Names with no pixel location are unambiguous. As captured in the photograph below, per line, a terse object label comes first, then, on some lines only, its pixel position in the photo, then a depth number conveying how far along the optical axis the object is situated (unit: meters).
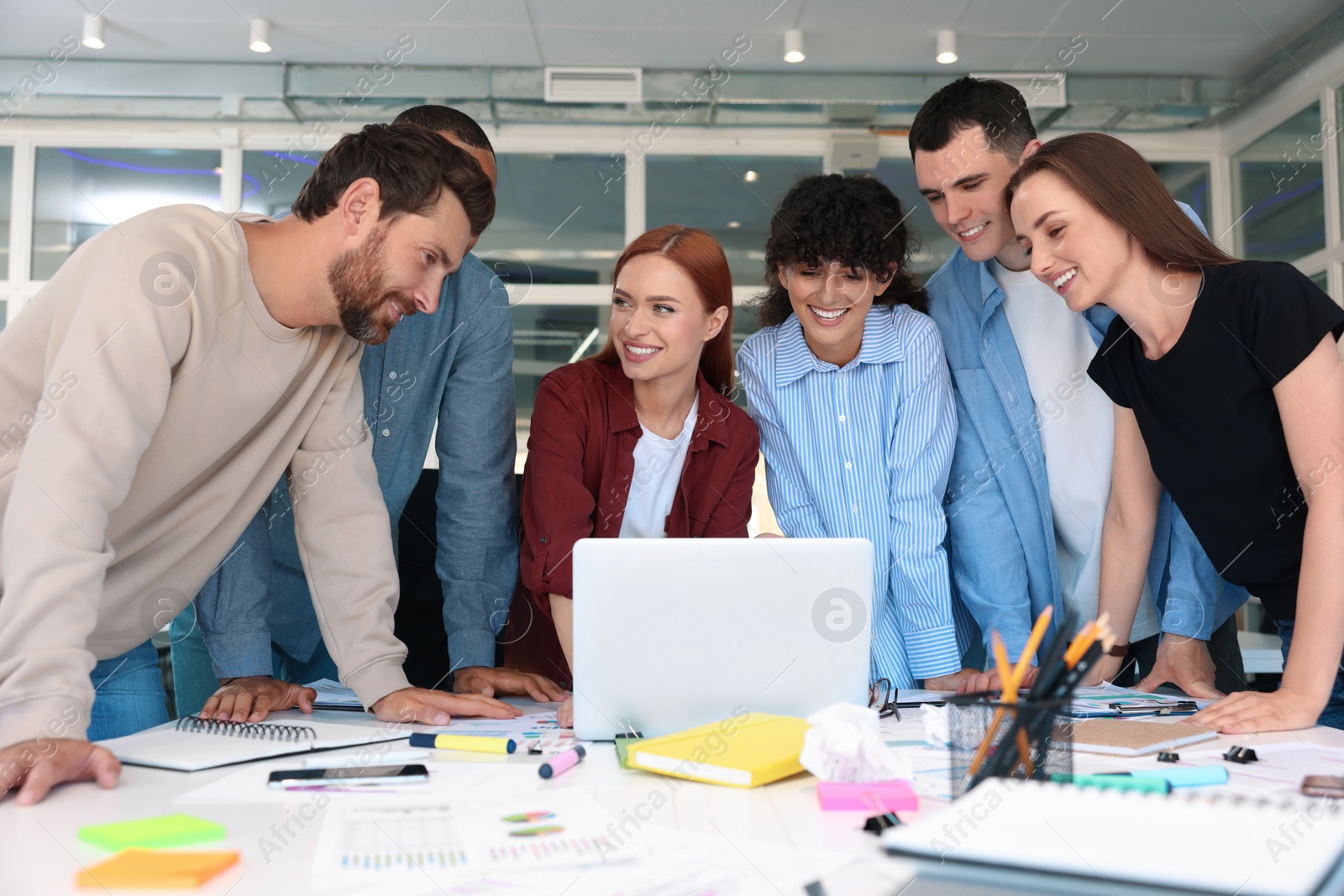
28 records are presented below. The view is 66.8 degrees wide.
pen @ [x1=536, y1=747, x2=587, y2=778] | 1.12
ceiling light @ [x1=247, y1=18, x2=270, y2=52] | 5.39
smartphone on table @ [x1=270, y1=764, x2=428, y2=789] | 1.08
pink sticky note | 0.97
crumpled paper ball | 1.04
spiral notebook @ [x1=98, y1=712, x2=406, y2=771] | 1.19
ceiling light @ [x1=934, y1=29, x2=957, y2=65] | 5.48
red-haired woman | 2.17
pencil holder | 0.92
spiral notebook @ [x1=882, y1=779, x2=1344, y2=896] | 0.72
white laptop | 1.30
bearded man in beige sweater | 1.20
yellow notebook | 1.07
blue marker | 1.04
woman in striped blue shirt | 2.23
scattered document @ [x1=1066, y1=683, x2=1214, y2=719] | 1.52
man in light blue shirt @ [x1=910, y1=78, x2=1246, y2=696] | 2.29
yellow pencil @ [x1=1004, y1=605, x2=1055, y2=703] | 0.92
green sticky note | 0.85
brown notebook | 1.21
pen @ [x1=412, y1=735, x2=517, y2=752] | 1.28
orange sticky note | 0.75
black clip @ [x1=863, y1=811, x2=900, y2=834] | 0.89
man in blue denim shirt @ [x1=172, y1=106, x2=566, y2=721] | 2.15
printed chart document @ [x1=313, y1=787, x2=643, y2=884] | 0.79
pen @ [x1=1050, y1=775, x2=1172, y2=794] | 0.95
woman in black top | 1.66
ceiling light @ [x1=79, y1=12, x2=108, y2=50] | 5.34
